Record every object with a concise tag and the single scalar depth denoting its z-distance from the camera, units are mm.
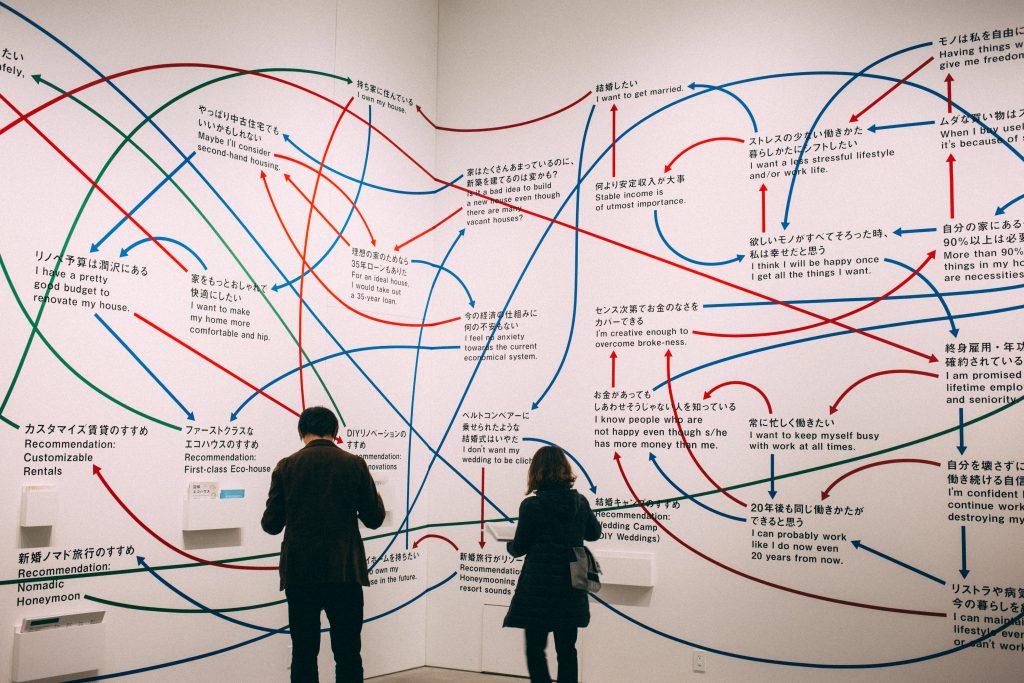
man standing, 3830
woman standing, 3979
